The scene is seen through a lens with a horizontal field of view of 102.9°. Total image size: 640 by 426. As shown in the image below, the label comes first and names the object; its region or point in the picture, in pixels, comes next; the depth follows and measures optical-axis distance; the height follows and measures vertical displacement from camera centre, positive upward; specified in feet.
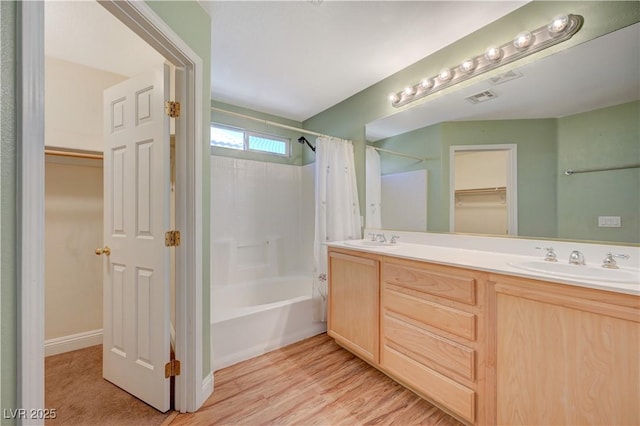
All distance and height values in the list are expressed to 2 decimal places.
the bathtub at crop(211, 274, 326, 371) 6.41 -3.14
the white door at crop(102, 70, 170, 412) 4.80 -0.45
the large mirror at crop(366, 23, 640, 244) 4.32 +1.56
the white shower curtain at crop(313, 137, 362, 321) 8.53 +0.40
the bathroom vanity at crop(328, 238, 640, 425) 3.12 -1.94
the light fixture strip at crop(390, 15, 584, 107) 4.74 +3.38
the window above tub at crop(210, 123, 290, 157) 9.48 +2.95
